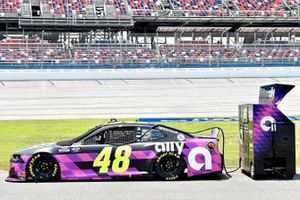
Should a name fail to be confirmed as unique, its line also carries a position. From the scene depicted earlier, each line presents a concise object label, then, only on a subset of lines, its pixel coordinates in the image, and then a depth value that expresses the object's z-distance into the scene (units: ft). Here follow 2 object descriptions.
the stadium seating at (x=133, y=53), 144.77
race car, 33.17
